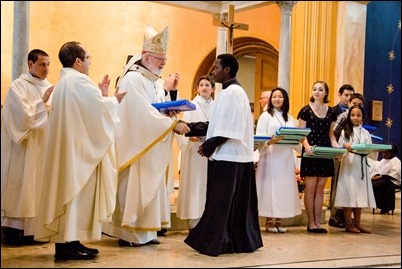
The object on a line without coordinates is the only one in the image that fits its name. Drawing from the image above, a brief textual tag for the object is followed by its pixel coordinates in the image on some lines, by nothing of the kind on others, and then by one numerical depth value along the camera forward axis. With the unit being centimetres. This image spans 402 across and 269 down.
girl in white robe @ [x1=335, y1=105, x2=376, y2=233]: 670
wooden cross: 777
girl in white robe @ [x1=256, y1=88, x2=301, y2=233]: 641
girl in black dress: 661
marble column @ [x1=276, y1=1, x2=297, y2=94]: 781
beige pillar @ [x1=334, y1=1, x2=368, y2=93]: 743
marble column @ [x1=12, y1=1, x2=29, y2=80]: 609
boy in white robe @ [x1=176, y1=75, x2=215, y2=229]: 607
